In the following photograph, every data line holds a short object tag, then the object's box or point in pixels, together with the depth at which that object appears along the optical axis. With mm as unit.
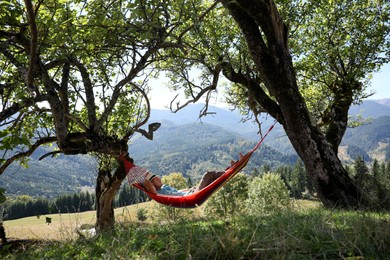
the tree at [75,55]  4277
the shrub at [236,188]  27234
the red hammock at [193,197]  6281
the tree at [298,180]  65756
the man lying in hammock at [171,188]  7319
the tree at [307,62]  5816
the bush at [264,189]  31838
